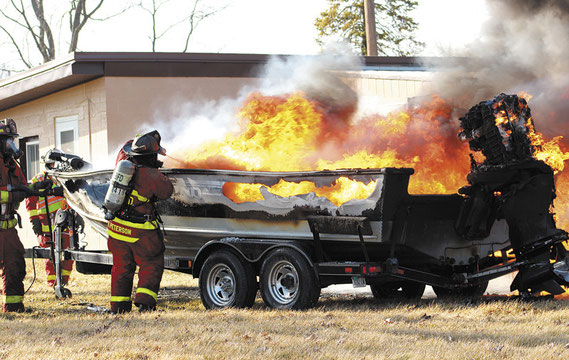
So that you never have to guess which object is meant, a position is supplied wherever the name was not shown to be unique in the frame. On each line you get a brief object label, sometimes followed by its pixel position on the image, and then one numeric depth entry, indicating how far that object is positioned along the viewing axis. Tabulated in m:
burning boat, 15.58
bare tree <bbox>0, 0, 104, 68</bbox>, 66.51
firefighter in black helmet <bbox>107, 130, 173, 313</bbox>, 16.50
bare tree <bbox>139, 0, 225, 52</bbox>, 69.44
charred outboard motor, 15.79
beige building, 28.38
